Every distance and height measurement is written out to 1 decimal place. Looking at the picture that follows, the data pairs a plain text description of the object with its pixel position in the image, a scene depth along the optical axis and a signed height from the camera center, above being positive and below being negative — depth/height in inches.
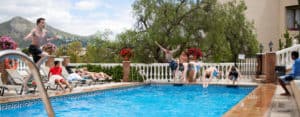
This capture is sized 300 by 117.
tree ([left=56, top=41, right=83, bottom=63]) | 1451.8 +36.5
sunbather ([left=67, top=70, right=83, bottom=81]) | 497.0 -22.3
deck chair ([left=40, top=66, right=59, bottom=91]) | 452.9 -25.5
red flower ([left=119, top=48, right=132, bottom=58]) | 647.0 +11.3
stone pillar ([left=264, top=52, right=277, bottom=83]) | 562.3 -10.9
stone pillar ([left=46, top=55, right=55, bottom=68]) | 609.8 -4.6
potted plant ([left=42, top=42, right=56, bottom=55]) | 387.9 +13.4
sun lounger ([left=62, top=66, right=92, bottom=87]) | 511.3 -29.6
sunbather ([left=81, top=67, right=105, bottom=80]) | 567.5 -23.0
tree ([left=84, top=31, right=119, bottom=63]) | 797.3 +24.6
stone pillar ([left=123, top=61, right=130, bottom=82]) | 651.2 -19.8
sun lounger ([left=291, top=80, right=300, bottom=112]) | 184.6 -15.6
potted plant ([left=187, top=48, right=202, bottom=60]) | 633.5 +10.2
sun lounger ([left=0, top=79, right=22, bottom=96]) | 379.8 -27.2
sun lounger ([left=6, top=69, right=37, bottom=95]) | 405.4 -18.2
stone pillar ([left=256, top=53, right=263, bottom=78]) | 653.3 -10.8
